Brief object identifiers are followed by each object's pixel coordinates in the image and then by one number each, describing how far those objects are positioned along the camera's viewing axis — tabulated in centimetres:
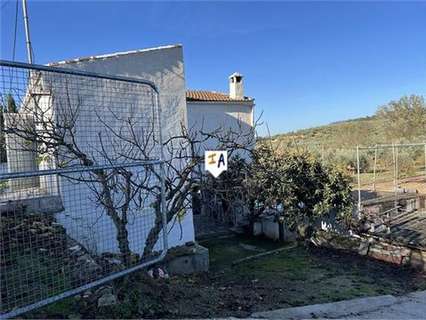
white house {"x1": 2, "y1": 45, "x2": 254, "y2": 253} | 460
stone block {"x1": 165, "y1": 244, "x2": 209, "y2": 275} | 722
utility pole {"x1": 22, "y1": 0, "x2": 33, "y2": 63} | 776
